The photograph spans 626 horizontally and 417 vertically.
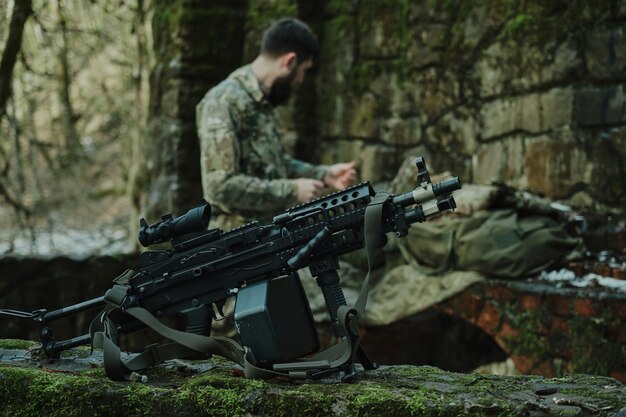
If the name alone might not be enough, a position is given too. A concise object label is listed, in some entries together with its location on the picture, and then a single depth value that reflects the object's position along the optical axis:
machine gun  3.07
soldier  4.42
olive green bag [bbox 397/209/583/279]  4.94
